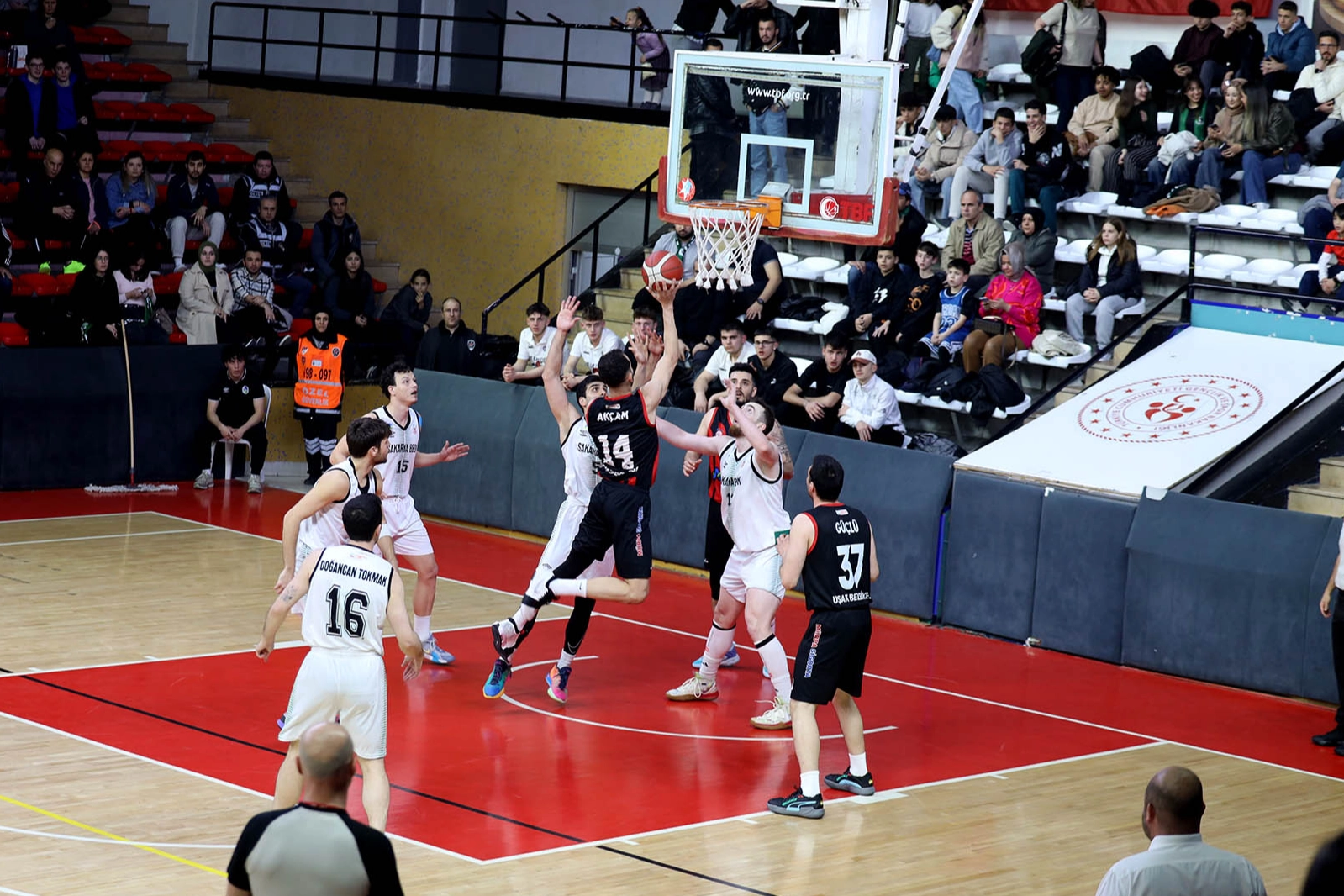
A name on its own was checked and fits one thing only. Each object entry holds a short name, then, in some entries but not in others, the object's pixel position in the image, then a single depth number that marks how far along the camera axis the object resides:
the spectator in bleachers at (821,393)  16.42
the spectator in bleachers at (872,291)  17.89
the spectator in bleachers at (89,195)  21.39
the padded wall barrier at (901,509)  15.16
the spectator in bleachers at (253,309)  21.05
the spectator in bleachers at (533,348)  17.86
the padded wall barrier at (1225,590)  13.11
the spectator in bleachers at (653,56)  22.19
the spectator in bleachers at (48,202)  21.20
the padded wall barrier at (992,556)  14.59
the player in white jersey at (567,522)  11.58
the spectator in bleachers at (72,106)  22.31
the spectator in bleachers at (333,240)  22.25
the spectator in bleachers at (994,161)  18.88
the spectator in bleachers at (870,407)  16.09
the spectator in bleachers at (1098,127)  19.30
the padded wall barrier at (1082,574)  14.09
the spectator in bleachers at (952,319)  17.28
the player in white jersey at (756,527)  11.16
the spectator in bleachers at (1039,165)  18.81
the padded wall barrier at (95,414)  18.61
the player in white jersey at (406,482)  11.99
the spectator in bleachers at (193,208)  22.19
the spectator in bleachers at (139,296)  20.14
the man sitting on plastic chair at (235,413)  19.55
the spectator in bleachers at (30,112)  21.84
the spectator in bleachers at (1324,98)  18.23
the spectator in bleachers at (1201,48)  18.94
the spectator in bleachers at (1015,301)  17.28
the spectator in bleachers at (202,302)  20.69
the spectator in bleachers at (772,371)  16.52
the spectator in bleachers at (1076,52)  19.80
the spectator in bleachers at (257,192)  23.11
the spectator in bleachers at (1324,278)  15.87
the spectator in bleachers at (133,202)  21.47
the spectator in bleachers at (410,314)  21.88
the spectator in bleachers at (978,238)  18.08
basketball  11.70
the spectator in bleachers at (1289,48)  18.81
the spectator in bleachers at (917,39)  20.80
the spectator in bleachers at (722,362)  16.53
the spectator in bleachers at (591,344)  17.16
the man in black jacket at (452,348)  19.47
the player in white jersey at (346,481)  9.45
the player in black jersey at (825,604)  9.52
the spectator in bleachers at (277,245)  22.33
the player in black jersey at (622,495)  11.28
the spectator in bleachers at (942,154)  19.77
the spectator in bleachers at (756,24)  18.69
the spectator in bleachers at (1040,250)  17.95
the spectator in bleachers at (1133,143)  18.98
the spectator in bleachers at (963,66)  20.28
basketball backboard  14.24
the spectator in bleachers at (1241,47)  18.41
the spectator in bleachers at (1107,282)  17.12
